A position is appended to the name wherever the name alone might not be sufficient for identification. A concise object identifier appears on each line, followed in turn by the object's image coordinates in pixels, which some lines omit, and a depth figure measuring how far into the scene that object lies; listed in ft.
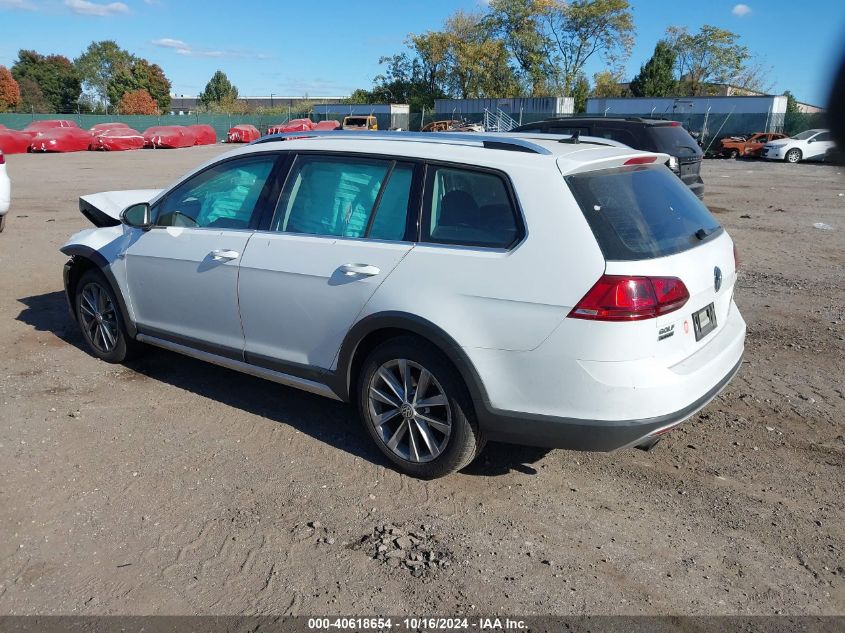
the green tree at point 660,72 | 213.05
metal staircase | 163.45
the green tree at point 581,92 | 195.26
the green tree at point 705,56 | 229.25
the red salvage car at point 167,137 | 142.72
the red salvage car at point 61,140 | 118.42
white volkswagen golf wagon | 10.80
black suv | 37.96
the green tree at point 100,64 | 333.62
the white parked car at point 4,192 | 34.88
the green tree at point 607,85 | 254.68
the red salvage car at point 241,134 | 170.48
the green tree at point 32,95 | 286.87
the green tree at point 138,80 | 321.11
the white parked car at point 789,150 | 103.81
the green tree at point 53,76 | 313.73
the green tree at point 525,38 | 231.30
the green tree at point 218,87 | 399.85
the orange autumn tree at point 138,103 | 289.53
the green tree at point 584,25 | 225.97
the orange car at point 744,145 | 114.52
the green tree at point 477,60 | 236.84
